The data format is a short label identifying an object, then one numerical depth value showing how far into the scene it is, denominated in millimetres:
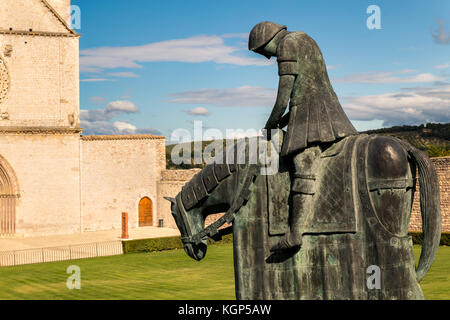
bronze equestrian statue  5855
